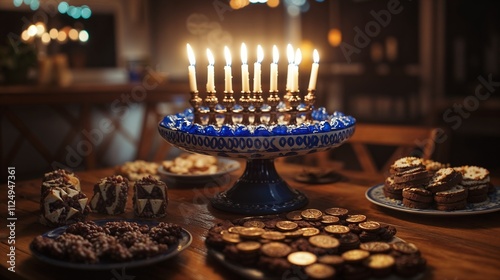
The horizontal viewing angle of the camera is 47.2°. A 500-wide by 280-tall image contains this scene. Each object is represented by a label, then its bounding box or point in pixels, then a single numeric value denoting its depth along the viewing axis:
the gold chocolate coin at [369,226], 1.12
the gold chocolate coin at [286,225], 1.13
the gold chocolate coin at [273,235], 1.07
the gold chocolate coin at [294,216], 1.23
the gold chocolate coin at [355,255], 0.97
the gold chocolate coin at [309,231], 1.11
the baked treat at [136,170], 1.83
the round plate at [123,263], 0.99
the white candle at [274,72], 1.51
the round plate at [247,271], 0.95
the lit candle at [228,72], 1.50
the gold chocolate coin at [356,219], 1.19
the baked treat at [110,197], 1.46
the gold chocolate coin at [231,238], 1.06
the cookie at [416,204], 1.37
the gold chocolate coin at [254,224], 1.17
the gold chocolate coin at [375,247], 1.01
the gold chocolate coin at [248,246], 1.00
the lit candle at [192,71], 1.52
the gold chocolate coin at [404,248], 1.01
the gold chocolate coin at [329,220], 1.19
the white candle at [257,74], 1.51
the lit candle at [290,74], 1.55
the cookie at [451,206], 1.34
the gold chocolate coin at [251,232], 1.07
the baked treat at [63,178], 1.39
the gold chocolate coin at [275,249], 0.99
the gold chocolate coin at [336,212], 1.25
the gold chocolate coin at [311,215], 1.22
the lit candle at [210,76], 1.52
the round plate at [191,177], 1.78
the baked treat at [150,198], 1.41
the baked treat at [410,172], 1.39
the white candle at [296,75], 1.54
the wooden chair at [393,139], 2.20
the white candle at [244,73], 1.51
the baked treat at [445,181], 1.37
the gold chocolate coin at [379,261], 0.95
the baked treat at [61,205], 1.32
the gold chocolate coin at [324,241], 1.03
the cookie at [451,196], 1.34
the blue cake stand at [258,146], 1.36
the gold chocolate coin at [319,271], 0.92
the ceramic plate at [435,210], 1.32
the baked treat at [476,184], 1.40
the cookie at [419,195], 1.37
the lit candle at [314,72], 1.57
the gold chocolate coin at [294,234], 1.10
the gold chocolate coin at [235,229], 1.11
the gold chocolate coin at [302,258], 0.97
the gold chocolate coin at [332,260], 0.96
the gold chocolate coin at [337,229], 1.12
